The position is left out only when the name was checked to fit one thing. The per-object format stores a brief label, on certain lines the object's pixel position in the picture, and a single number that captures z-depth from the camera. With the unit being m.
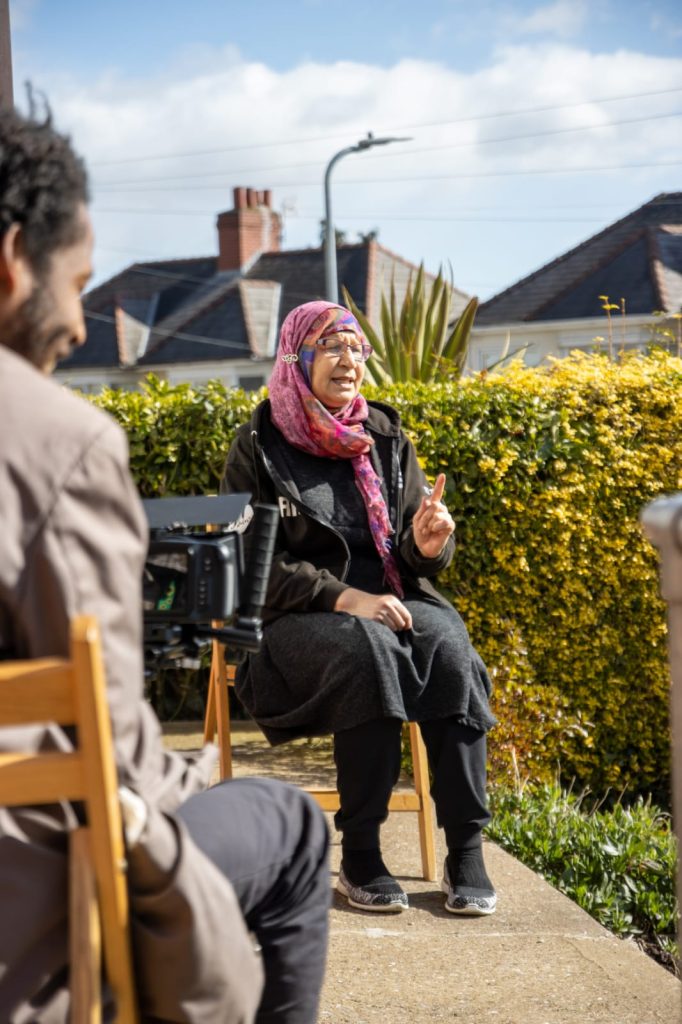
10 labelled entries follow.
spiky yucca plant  7.21
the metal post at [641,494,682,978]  1.66
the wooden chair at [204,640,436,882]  4.02
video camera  2.18
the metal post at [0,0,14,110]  3.71
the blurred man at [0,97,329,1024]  1.57
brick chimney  40.41
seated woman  3.74
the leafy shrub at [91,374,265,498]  6.04
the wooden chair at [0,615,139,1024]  1.51
